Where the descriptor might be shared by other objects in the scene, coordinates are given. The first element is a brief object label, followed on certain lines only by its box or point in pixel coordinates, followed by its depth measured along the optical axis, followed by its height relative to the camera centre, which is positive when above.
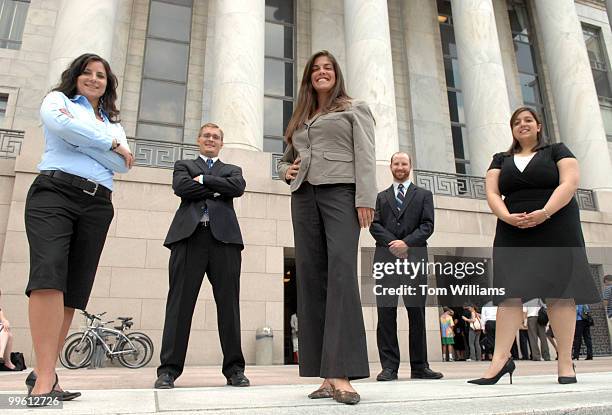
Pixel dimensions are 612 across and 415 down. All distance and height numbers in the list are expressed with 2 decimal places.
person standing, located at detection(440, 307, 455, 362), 13.34 +0.47
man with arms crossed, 4.58 +0.91
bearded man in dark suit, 5.36 +1.17
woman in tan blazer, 3.06 +0.88
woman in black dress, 4.08 +0.81
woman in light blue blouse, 2.85 +0.92
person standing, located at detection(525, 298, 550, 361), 13.05 +0.40
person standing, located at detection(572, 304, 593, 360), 11.79 +0.48
